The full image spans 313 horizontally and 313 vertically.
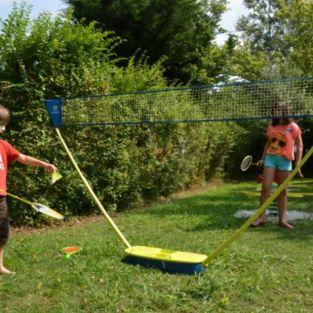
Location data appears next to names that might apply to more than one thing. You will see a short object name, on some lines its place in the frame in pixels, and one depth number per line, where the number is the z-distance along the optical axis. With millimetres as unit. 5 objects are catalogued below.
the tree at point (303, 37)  20445
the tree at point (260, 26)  46500
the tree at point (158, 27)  19000
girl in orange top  7172
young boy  4805
